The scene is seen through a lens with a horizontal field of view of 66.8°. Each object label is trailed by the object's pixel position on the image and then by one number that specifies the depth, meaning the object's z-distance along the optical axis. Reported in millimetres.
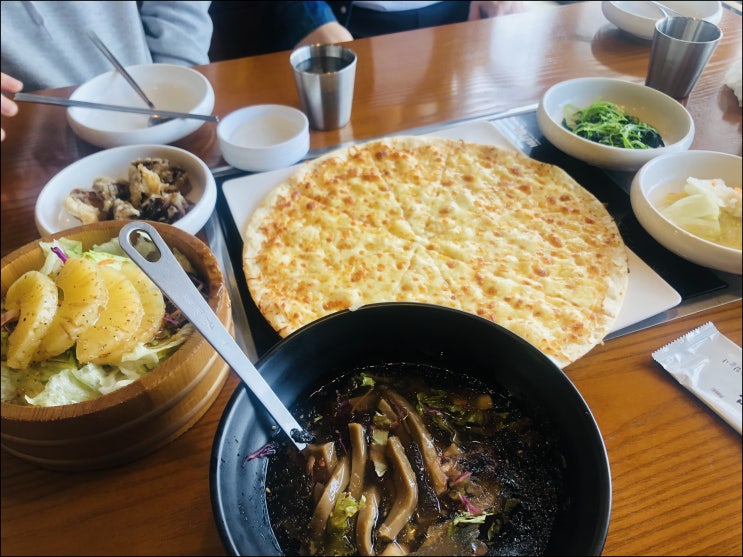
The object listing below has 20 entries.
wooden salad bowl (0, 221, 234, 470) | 292
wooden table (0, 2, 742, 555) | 312
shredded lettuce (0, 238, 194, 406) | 320
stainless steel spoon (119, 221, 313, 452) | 247
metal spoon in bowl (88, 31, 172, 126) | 623
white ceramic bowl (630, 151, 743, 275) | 417
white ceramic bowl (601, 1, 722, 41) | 750
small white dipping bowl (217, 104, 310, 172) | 551
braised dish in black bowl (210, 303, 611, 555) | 246
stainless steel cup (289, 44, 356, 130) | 593
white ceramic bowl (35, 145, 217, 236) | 459
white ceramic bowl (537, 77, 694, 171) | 530
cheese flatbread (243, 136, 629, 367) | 432
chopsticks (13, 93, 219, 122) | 584
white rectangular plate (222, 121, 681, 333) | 418
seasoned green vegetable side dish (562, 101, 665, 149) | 561
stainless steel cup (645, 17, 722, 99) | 617
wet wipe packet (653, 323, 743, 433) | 340
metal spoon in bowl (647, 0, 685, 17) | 730
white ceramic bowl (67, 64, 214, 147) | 566
